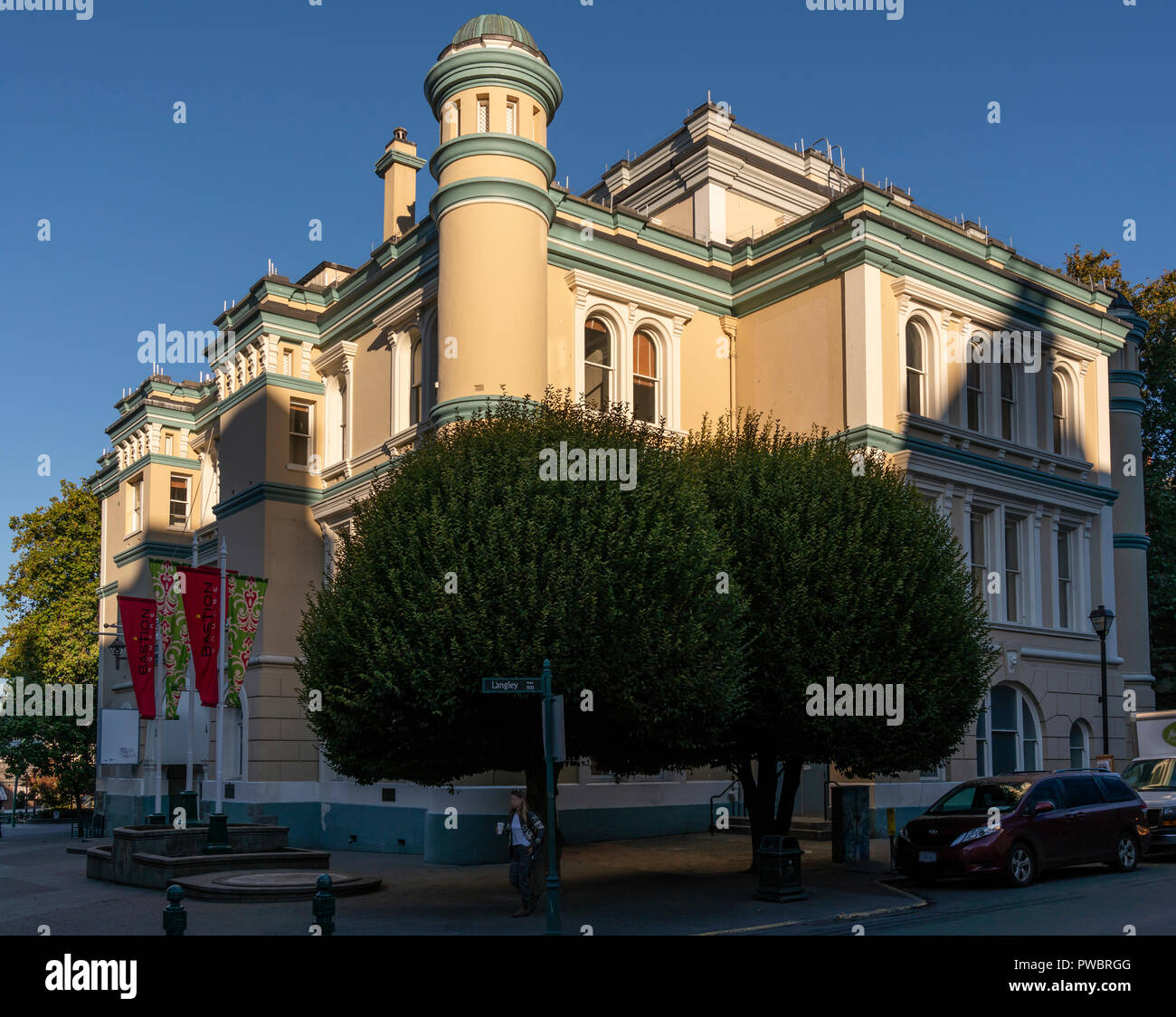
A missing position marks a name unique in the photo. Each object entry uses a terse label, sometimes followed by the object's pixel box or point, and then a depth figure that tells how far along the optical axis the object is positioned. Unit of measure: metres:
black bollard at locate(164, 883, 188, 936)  12.15
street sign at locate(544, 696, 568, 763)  14.59
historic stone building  26.20
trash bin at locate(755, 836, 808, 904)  17.41
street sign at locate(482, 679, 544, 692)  14.53
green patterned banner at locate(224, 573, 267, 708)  26.20
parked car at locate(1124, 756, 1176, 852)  22.16
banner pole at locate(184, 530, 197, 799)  24.52
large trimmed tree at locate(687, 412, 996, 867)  18.97
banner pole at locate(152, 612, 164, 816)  27.38
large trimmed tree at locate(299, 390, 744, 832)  16.58
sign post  14.23
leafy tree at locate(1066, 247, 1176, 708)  41.59
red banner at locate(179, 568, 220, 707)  25.52
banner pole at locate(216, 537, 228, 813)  24.64
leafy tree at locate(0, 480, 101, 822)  50.66
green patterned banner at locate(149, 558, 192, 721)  25.45
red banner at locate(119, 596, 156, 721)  28.61
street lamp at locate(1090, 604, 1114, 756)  28.73
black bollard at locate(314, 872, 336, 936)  12.57
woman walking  16.86
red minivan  18.48
